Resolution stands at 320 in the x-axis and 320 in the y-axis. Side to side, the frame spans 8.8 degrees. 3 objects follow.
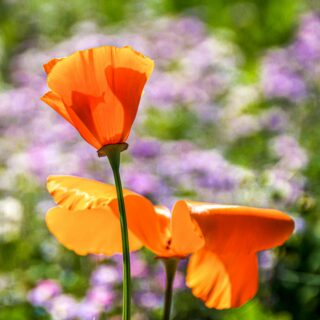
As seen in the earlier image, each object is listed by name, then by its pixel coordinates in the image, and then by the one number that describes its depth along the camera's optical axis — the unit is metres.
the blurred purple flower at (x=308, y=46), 2.96
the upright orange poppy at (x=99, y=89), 0.73
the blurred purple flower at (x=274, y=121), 2.76
